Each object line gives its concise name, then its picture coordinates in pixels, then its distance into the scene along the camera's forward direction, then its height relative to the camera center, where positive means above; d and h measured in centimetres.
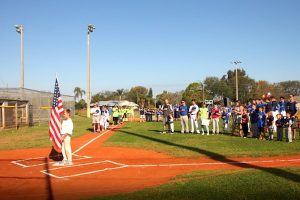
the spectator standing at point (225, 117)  1861 -47
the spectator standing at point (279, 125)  1376 -77
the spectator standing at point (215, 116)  1685 -36
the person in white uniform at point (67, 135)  973 -79
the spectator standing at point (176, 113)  2911 -27
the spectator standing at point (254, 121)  1540 -62
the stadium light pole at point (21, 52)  3222 +693
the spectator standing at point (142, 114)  3276 -37
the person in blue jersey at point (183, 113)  1752 -17
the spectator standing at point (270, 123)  1450 -69
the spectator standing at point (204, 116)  1699 -35
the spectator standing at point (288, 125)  1352 -76
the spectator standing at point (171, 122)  1809 -73
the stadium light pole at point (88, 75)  3992 +502
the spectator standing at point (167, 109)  1793 +9
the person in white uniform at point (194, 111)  1753 -6
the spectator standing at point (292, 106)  1420 +15
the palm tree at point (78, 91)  9695 +693
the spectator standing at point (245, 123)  1589 -74
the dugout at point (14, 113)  2239 -5
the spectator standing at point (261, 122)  1500 -66
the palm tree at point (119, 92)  10141 +673
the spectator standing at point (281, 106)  1523 +16
